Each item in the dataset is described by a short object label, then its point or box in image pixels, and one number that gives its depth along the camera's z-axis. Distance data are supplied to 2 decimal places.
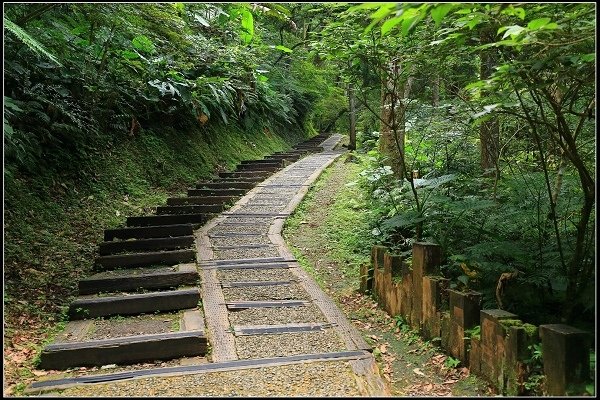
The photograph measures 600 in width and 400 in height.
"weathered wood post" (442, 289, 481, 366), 3.39
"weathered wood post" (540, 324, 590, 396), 2.47
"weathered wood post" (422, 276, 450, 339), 3.82
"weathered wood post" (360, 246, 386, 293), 5.12
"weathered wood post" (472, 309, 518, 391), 2.97
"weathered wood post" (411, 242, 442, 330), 4.02
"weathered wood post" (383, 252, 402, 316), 4.64
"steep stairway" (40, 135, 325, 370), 3.78
